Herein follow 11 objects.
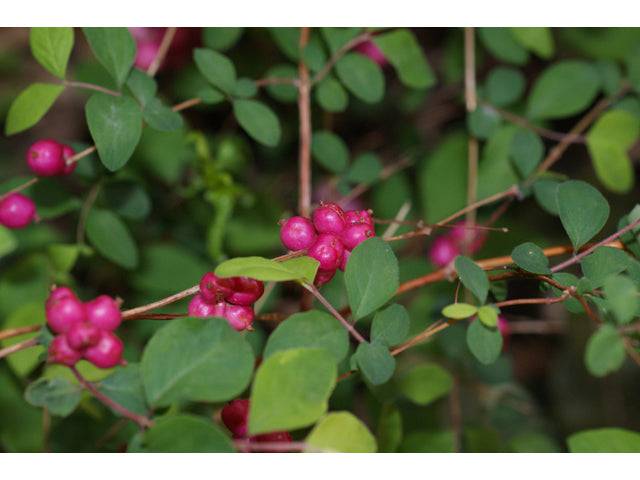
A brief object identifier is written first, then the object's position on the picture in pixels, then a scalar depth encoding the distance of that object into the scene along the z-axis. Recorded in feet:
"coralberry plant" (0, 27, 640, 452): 0.76
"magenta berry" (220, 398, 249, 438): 0.81
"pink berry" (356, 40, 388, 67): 1.23
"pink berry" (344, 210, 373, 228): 0.84
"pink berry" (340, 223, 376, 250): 0.83
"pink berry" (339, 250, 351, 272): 0.84
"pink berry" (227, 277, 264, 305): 0.80
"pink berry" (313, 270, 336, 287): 0.82
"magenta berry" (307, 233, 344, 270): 0.82
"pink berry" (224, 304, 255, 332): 0.80
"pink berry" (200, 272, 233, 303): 0.79
